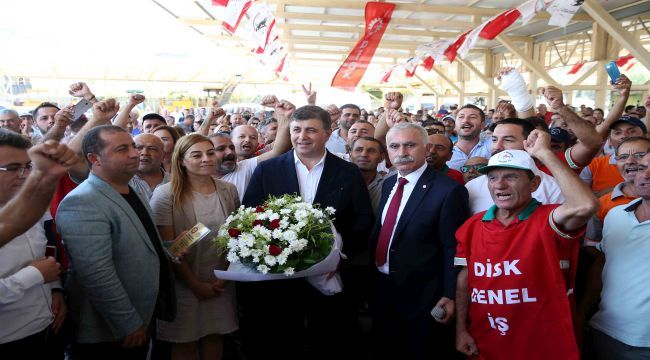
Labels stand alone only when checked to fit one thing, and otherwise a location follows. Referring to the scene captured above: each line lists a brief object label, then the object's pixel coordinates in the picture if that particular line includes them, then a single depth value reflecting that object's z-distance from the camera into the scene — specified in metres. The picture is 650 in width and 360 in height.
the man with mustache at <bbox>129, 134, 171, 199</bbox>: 3.38
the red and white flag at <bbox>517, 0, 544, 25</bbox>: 5.70
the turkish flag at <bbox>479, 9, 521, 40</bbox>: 6.47
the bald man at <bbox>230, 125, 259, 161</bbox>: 4.43
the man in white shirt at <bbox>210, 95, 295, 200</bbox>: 3.79
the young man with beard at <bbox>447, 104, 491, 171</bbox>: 4.57
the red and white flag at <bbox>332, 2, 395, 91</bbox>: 7.85
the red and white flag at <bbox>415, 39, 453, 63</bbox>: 9.14
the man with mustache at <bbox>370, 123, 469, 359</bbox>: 2.64
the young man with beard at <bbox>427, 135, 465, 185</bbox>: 3.69
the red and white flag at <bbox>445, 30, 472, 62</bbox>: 8.13
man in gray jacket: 2.18
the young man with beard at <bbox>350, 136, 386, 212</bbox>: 3.84
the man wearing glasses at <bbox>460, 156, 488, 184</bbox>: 3.51
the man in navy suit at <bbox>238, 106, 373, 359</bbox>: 3.06
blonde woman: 2.87
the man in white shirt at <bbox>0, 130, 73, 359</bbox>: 1.88
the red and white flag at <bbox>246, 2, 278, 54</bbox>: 6.37
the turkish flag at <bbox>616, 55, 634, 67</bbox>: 10.80
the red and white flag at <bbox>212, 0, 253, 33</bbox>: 5.24
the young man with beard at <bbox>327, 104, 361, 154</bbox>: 6.15
